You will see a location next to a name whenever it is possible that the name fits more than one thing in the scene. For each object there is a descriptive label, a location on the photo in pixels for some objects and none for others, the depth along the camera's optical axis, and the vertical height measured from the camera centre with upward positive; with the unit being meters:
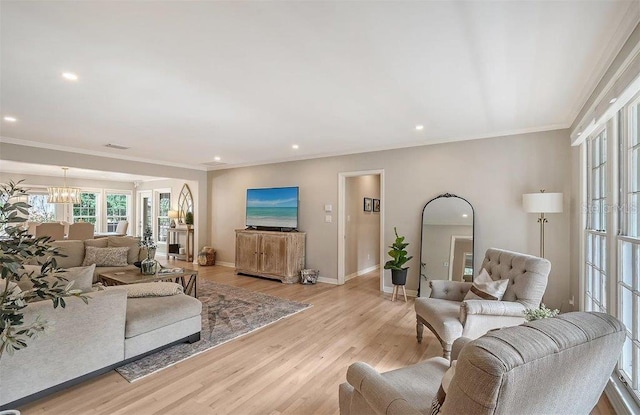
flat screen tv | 6.12 +0.00
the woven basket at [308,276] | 5.69 -1.29
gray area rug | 2.64 -1.37
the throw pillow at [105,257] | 4.77 -0.80
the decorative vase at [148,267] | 4.23 -0.84
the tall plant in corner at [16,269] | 1.21 -0.26
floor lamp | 3.53 +0.09
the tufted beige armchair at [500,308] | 2.50 -0.83
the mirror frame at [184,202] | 8.23 +0.15
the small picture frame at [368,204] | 6.72 +0.10
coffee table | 3.91 -0.95
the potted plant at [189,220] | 7.93 -0.33
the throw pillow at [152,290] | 3.06 -0.86
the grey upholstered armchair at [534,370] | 0.79 -0.46
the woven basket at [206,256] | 7.44 -1.21
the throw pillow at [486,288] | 2.68 -0.73
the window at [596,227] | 2.70 -0.17
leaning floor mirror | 4.40 -0.49
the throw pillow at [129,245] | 5.14 -0.65
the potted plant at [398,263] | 4.50 -0.82
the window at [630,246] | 2.02 -0.26
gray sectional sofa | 2.00 -1.04
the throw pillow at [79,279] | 2.32 -0.56
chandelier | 7.20 +0.28
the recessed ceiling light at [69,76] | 2.52 +1.12
